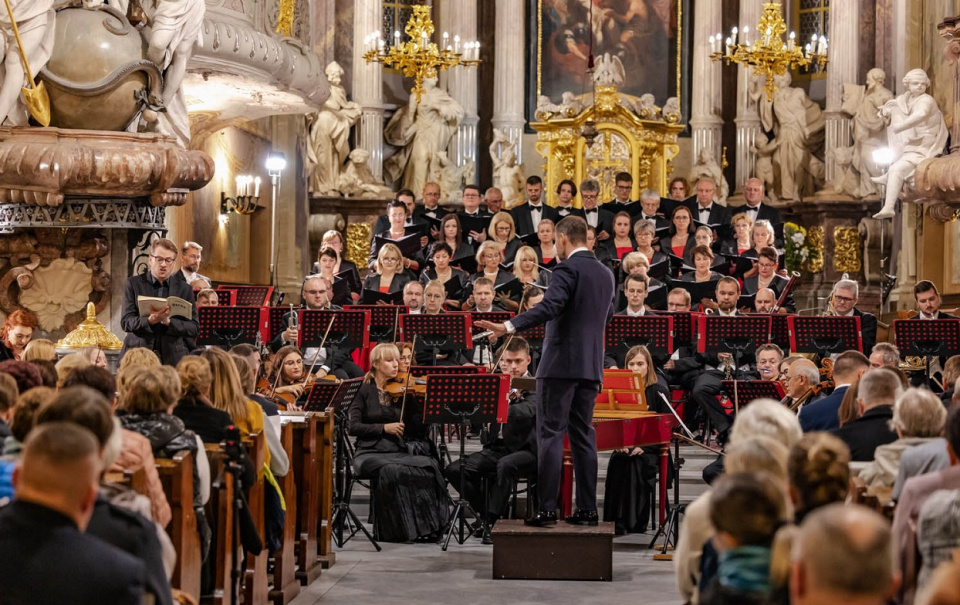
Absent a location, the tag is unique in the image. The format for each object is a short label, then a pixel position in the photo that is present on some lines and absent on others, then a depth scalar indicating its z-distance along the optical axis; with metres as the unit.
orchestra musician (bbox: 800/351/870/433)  7.77
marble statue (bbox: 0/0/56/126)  10.80
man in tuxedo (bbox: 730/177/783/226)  17.34
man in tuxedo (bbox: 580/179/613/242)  16.33
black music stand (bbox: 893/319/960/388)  11.73
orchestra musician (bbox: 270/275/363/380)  12.04
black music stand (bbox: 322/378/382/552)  9.75
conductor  8.51
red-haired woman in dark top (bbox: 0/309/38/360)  10.27
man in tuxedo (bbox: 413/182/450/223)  17.14
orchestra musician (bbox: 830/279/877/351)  12.29
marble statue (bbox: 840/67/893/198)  20.34
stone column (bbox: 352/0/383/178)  20.86
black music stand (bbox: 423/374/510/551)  9.54
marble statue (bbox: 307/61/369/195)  20.38
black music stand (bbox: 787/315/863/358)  11.82
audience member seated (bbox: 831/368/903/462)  6.57
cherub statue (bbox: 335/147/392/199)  20.56
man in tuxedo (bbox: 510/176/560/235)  17.03
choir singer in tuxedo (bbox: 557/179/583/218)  17.03
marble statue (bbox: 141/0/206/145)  11.87
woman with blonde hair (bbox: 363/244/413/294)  13.64
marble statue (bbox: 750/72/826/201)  21.33
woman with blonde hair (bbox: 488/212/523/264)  14.86
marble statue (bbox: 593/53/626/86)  20.89
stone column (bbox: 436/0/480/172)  21.47
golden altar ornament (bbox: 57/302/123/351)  11.32
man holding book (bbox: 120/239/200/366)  10.17
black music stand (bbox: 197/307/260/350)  11.70
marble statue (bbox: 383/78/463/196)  21.16
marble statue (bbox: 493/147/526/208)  20.88
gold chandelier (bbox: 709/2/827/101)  19.17
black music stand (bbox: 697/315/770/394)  11.91
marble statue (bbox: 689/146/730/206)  20.95
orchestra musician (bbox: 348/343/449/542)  10.12
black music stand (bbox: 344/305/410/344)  12.36
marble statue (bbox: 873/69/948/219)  16.83
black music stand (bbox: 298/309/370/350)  11.55
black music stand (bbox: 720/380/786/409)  10.08
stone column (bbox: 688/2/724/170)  21.77
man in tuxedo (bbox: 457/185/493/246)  15.93
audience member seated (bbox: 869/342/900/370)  9.86
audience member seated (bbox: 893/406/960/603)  4.79
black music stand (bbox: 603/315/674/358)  11.95
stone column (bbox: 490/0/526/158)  21.78
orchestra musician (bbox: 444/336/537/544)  10.33
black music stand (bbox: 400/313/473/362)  11.64
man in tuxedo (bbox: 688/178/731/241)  17.20
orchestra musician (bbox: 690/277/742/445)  11.78
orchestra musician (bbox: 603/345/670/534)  10.58
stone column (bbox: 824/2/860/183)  20.81
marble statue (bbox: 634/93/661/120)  21.00
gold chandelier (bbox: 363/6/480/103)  19.20
